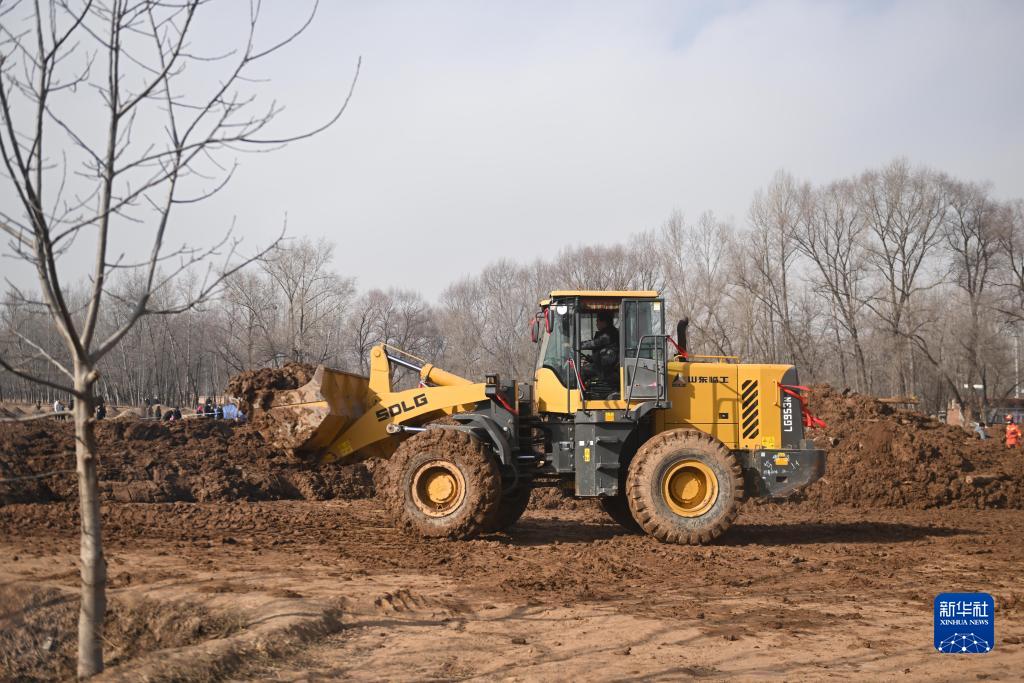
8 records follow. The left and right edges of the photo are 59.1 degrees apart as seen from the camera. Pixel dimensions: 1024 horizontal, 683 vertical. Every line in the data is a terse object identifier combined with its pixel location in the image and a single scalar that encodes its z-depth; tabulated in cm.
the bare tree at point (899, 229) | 4831
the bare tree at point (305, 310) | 4625
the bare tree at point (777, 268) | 4772
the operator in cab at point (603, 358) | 1198
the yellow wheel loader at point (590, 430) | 1147
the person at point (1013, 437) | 2560
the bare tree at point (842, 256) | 4800
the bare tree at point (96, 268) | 471
